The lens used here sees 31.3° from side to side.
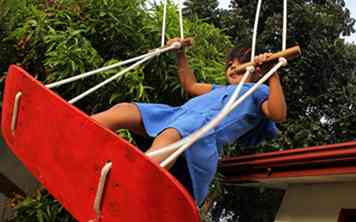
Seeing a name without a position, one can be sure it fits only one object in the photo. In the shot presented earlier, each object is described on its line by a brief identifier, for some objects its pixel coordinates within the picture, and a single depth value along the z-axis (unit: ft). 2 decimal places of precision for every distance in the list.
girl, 4.67
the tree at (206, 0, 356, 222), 13.75
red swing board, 3.42
